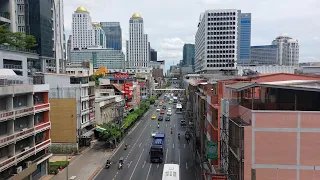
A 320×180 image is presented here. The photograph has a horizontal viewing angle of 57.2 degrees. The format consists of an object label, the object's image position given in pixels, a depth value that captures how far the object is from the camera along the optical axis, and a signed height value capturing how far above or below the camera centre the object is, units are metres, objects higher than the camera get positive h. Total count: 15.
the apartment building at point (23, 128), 25.47 -4.85
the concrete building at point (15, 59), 42.84 +3.01
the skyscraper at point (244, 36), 190.75 +27.59
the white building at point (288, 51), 177.62 +16.89
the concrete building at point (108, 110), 56.09 -6.38
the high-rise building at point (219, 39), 128.35 +17.52
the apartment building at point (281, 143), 14.98 -3.33
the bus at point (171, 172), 27.65 -9.12
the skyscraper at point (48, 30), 71.94 +12.75
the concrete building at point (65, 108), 44.75 -4.52
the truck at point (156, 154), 40.75 -10.49
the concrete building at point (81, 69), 112.16 +3.75
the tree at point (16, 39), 46.31 +6.60
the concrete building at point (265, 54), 186.50 +15.99
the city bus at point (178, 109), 99.31 -10.85
